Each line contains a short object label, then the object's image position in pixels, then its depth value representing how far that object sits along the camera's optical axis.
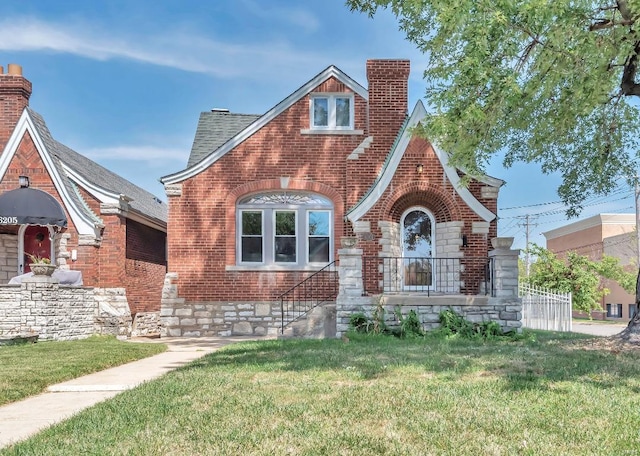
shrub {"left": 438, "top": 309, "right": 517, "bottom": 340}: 12.36
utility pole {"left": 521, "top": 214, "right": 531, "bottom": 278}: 56.38
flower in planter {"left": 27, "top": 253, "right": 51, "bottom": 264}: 14.41
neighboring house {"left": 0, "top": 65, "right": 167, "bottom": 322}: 15.66
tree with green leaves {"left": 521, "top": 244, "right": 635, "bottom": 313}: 26.17
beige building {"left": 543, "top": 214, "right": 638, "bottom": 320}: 43.94
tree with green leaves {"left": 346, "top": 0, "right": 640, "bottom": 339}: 8.86
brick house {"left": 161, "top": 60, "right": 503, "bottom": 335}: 15.11
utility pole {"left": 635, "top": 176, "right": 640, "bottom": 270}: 32.95
